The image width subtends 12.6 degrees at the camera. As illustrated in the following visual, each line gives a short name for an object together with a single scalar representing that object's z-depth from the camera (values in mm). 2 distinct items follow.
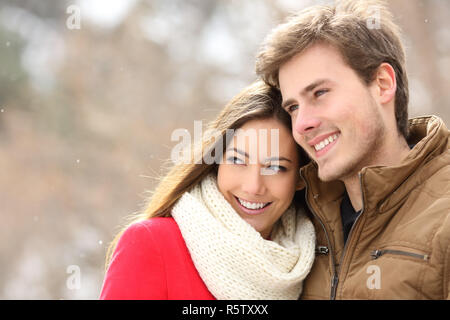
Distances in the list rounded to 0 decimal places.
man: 2964
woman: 3063
